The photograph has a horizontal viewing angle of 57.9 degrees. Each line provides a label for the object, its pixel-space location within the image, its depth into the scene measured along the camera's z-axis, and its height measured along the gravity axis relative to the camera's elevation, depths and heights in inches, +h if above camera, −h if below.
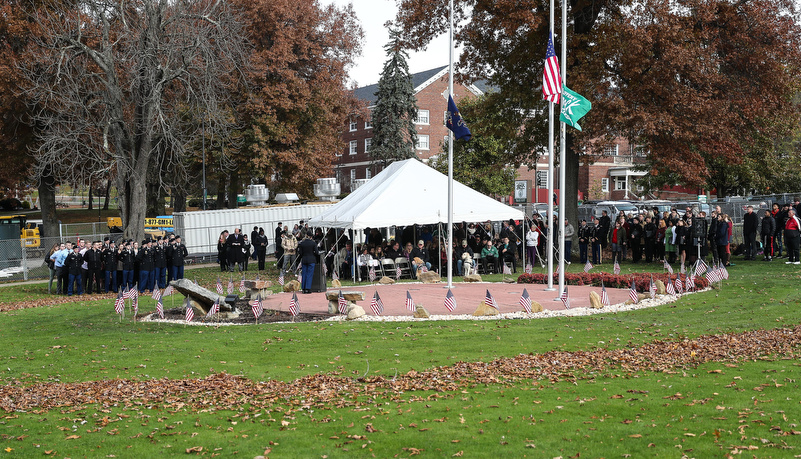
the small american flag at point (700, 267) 828.0 -45.1
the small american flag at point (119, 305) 685.3 -61.3
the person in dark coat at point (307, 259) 828.0 -25.9
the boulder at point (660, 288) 741.9 -60.5
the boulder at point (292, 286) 893.8 -61.0
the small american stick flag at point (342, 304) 670.7 -64.2
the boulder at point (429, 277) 962.7 -57.5
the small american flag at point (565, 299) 670.6 -63.0
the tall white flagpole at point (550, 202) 726.5 +29.6
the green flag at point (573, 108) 696.4 +118.2
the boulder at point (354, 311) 657.4 -69.1
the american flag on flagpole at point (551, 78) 693.9 +147.9
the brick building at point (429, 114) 2800.2 +469.5
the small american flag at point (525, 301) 644.1 -62.0
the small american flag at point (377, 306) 652.1 -64.4
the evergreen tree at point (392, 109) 2370.8 +414.0
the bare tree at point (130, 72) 1181.1 +289.6
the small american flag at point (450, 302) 639.1 -60.5
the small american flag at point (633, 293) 682.1 -60.0
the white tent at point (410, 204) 1025.5 +44.6
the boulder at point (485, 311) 650.4 -70.5
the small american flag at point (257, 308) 645.9 -62.8
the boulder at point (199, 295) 705.0 -55.1
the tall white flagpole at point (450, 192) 807.1 +46.4
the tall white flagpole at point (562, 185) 708.0 +45.6
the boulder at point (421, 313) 648.4 -70.7
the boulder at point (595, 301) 674.8 -66.7
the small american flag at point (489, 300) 642.8 -60.5
